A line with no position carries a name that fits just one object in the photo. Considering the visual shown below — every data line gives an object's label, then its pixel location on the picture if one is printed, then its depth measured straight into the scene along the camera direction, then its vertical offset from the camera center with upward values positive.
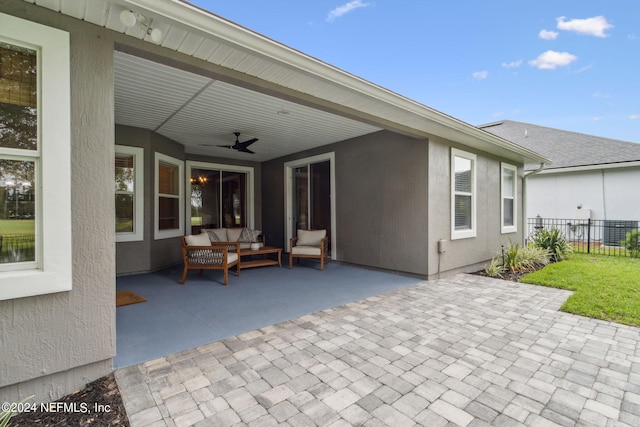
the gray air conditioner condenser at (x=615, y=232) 9.51 -0.70
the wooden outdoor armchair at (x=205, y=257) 4.88 -0.75
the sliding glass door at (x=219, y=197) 7.59 +0.45
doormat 3.81 -1.16
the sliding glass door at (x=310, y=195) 7.05 +0.45
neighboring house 9.63 +1.14
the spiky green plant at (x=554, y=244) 7.40 -0.85
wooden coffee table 5.85 -1.03
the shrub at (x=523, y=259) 6.15 -1.06
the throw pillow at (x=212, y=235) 6.32 -0.49
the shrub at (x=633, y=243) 7.67 -0.85
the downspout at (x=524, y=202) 8.14 +0.27
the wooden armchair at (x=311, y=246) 6.11 -0.74
